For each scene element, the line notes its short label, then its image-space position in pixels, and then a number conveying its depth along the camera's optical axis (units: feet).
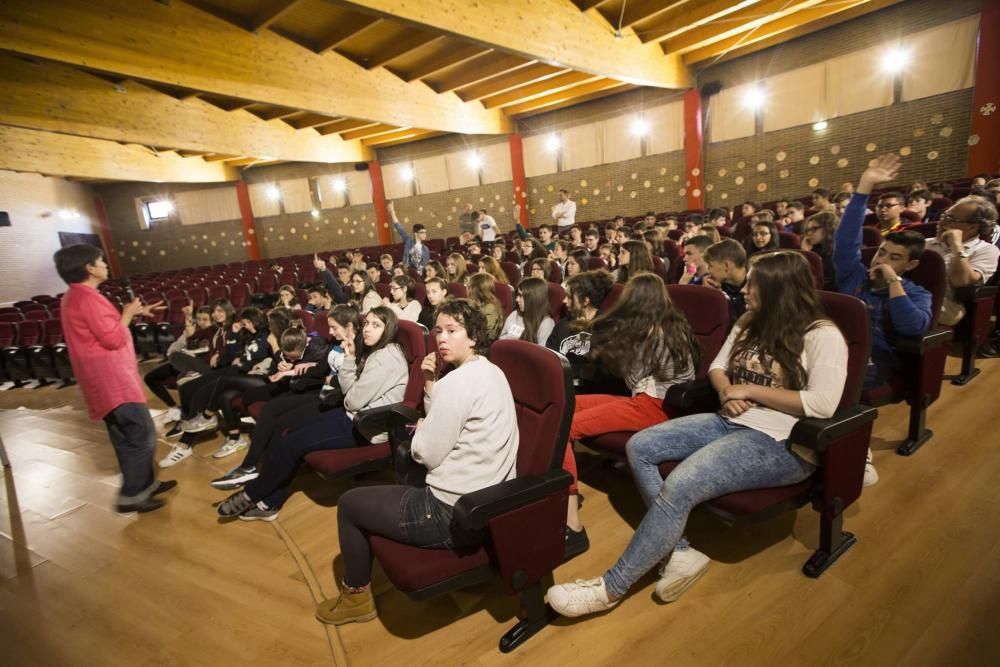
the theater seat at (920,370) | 7.23
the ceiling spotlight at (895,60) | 24.52
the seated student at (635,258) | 12.10
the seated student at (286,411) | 9.19
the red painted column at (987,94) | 21.59
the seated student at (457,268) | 16.80
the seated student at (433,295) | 12.35
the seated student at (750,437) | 5.15
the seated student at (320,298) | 15.52
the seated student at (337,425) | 8.05
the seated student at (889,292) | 7.18
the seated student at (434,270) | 16.03
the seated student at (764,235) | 12.15
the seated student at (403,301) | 13.50
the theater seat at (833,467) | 4.99
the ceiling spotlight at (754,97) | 29.22
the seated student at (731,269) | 8.50
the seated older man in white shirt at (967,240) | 9.33
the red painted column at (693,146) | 31.09
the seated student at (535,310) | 9.83
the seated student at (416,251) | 22.80
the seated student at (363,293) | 15.39
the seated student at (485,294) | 10.73
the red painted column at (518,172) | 39.55
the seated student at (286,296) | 16.73
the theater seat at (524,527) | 4.58
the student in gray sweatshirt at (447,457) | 4.92
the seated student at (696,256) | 10.94
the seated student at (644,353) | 6.98
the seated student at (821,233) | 11.32
